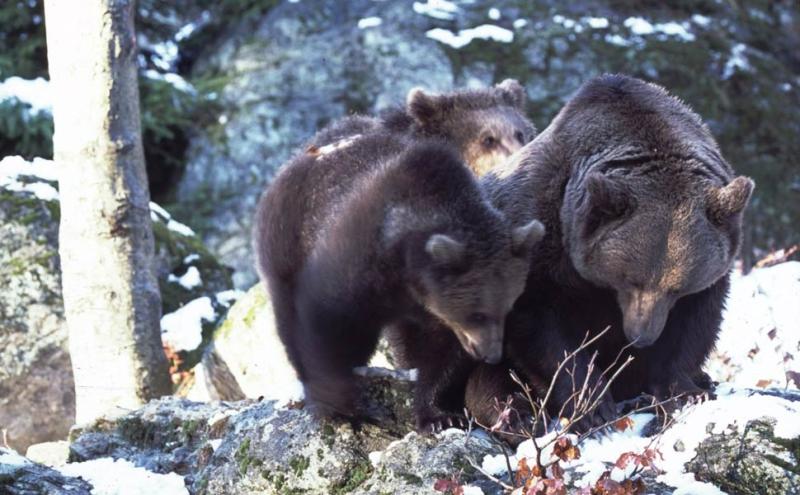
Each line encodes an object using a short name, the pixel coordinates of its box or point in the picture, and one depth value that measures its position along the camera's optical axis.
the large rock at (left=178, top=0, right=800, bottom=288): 28.75
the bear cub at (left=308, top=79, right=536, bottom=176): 18.06
